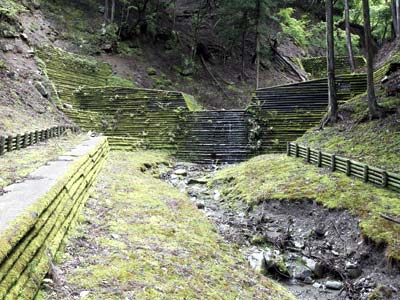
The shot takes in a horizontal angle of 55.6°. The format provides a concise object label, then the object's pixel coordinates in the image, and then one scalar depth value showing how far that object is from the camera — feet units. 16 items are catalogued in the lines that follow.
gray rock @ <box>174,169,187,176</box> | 56.28
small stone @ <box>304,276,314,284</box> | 26.58
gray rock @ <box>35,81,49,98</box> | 72.74
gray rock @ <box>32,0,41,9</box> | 105.50
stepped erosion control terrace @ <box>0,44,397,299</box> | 69.10
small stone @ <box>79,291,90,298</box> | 14.50
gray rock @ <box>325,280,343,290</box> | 25.41
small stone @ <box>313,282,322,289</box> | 25.84
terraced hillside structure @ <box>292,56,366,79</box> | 120.67
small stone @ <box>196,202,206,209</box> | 40.68
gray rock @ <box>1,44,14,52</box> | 74.64
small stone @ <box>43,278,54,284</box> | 14.66
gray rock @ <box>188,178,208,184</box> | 51.96
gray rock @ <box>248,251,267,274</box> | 26.78
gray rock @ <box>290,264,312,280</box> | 27.12
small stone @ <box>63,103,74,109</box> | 76.48
